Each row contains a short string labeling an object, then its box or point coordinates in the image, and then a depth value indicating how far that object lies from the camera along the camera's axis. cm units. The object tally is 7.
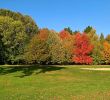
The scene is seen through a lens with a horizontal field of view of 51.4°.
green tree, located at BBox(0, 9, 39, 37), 2378
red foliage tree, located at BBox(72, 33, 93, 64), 2946
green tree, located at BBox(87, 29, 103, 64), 3068
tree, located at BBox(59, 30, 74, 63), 2986
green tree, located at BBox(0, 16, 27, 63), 1665
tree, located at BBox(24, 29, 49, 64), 2559
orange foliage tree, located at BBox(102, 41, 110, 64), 3043
